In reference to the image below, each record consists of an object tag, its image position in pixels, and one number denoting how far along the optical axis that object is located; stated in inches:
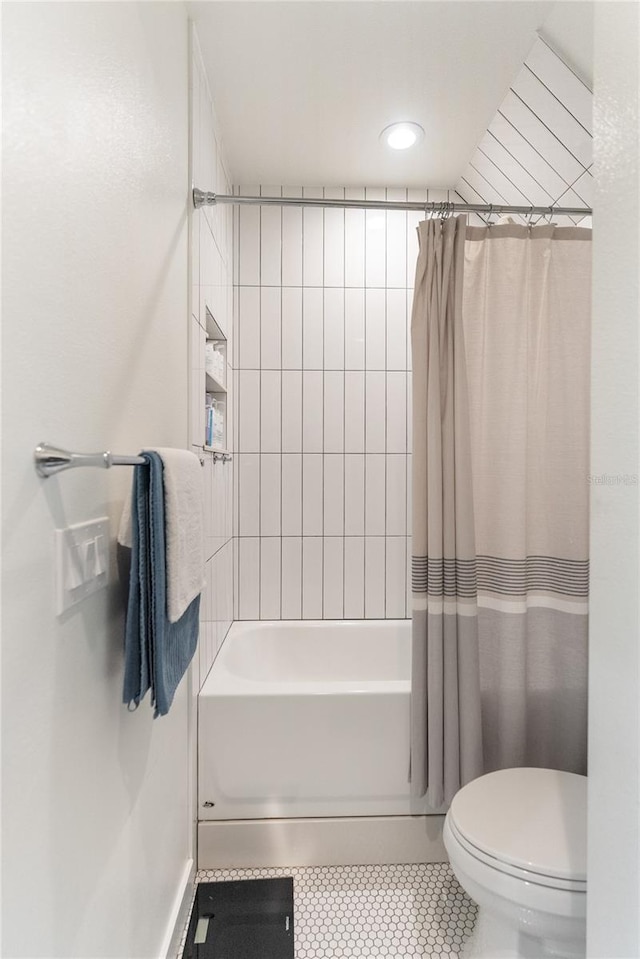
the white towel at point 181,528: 36.2
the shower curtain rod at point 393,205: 59.1
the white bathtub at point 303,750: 63.1
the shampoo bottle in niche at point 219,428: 76.5
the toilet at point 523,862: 40.6
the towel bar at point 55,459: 26.3
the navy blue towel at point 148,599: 34.9
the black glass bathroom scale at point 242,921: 52.7
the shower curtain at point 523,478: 60.7
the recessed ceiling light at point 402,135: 74.7
